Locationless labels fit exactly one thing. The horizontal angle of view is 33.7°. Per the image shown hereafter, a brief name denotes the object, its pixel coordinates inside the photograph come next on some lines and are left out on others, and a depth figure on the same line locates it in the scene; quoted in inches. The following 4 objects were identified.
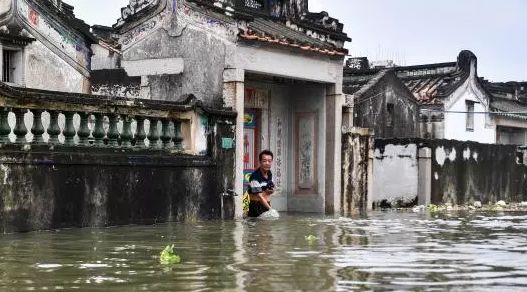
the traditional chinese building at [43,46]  732.0
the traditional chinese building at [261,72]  587.2
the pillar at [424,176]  828.6
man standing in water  576.4
